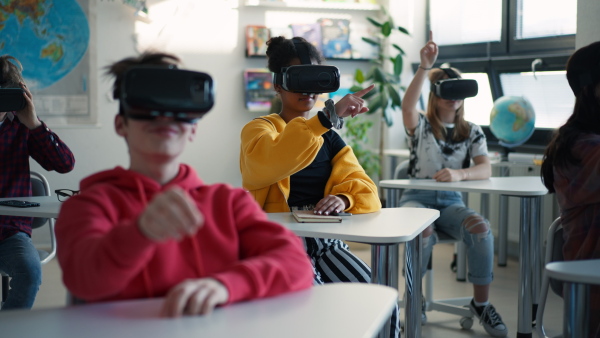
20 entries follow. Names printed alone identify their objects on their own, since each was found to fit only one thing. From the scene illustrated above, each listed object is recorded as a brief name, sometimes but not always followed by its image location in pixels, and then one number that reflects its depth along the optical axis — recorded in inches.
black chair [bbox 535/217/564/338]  87.4
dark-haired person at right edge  83.3
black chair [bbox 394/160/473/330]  133.2
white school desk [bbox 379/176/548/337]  123.6
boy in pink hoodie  42.9
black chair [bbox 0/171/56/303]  120.2
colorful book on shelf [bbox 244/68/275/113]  217.5
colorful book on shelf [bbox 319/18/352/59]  225.1
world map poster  196.1
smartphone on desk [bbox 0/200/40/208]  103.4
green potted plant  215.3
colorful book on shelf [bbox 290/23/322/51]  220.6
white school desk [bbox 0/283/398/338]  41.3
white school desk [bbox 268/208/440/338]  78.9
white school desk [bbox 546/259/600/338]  59.3
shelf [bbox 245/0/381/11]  216.1
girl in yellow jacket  85.4
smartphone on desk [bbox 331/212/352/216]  90.4
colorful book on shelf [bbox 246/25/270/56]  216.4
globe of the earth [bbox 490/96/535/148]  170.1
